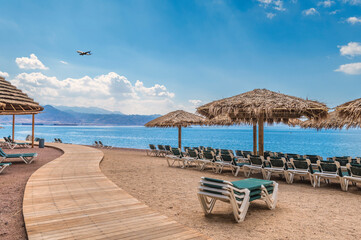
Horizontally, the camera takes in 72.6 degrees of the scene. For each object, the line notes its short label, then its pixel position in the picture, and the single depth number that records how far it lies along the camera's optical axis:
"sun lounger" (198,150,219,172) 9.29
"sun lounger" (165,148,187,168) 10.55
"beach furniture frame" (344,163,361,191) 6.06
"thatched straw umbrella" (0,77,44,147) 10.73
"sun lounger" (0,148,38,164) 9.10
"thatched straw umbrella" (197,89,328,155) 8.18
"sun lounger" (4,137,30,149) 16.37
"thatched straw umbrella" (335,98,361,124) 6.65
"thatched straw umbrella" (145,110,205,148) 15.14
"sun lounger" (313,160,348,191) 6.55
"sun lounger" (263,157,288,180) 7.43
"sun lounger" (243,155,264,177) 7.85
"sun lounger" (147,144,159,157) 14.95
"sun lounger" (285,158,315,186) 7.11
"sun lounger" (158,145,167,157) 14.65
